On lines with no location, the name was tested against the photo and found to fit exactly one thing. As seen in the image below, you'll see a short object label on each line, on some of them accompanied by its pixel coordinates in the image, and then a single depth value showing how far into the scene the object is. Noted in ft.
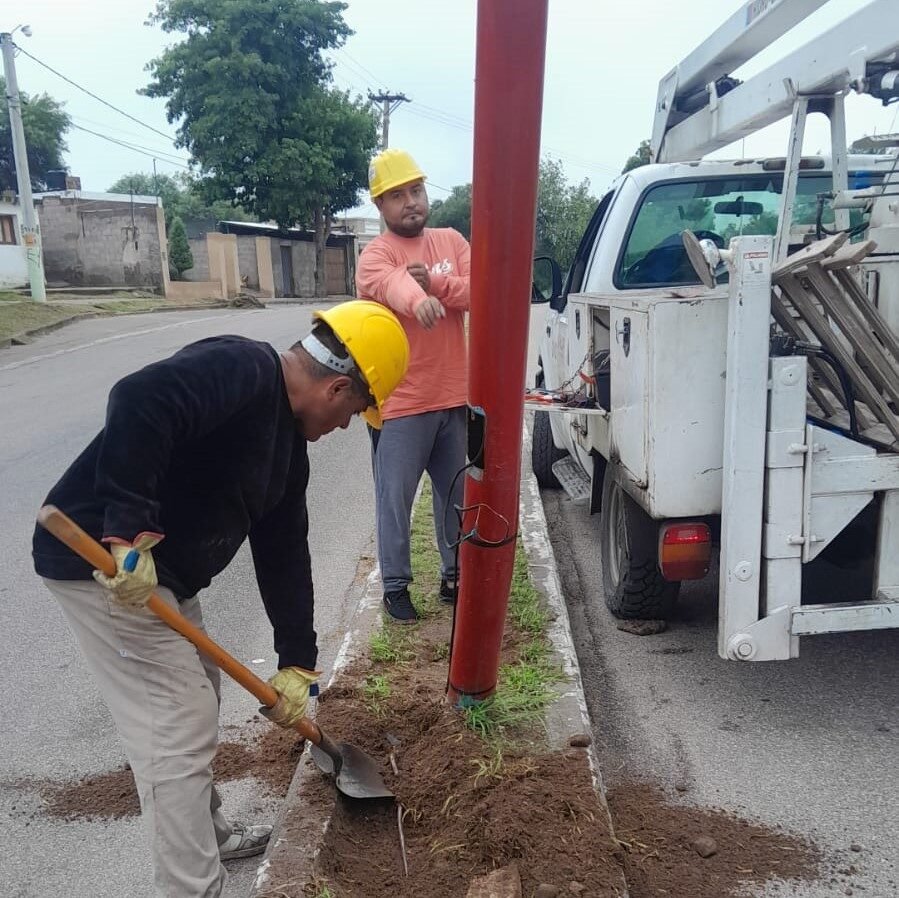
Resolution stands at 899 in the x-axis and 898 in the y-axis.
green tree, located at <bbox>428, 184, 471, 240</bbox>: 140.87
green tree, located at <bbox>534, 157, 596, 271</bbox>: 98.12
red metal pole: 7.99
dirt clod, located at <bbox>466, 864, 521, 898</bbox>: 7.97
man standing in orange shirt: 13.44
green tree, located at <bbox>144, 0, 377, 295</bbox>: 115.85
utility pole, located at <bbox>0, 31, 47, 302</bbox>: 74.28
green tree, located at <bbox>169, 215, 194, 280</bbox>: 131.34
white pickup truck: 10.37
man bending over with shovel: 7.00
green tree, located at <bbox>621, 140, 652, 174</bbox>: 101.80
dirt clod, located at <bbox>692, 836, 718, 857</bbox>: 9.17
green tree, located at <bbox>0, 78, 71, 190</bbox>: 142.14
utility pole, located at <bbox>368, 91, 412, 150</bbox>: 138.82
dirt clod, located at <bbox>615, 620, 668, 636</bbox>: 14.56
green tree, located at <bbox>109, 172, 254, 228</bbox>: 165.37
